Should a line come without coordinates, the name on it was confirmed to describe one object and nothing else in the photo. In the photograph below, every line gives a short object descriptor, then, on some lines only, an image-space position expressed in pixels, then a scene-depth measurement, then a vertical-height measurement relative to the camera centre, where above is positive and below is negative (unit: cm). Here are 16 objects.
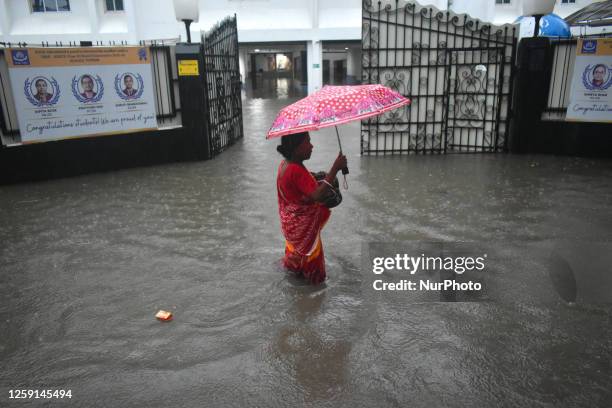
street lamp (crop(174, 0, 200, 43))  918 +134
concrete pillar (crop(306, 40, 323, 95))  2567 +67
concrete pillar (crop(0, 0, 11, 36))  2416 +328
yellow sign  902 +23
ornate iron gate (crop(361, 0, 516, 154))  923 -8
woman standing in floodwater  379 -111
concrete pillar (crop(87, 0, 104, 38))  2473 +341
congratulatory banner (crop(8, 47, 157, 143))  760 -15
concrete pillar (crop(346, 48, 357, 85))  3219 +58
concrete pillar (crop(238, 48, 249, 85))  3294 +108
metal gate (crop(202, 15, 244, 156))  969 -16
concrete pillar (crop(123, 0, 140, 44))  2431 +323
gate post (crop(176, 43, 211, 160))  902 -32
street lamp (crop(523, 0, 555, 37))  855 +113
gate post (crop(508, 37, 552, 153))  903 -40
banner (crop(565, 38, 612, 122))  855 -25
